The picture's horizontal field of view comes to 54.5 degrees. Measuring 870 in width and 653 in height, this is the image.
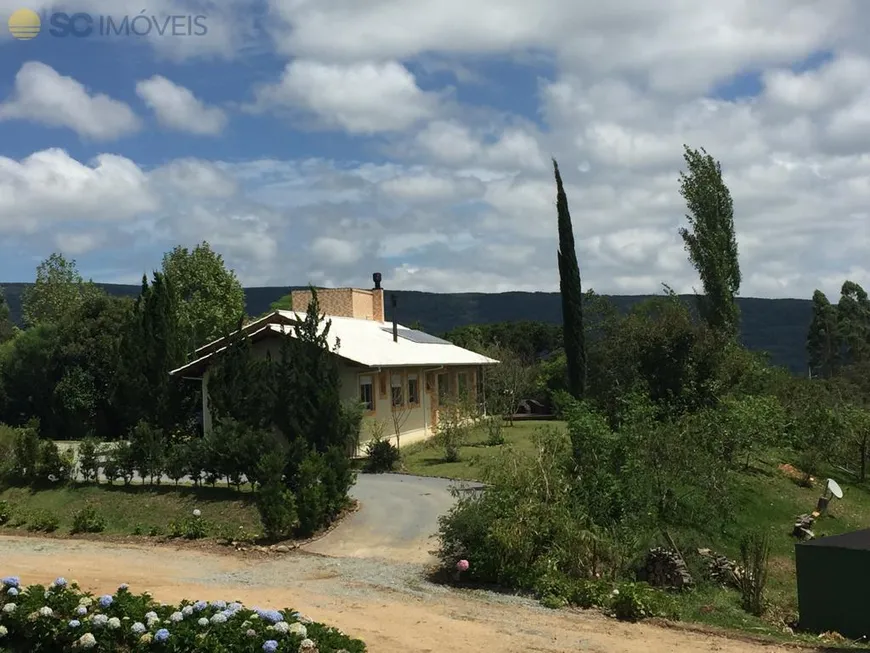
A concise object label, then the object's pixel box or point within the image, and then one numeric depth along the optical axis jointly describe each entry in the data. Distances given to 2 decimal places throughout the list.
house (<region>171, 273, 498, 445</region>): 24.98
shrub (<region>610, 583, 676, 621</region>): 10.37
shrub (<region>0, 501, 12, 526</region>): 16.60
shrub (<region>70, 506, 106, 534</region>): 15.74
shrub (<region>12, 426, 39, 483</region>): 18.89
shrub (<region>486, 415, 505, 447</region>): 28.51
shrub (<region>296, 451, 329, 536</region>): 14.89
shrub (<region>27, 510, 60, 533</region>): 15.88
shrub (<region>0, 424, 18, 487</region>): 19.20
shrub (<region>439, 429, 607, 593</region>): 12.02
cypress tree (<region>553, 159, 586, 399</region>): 24.19
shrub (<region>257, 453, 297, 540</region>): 14.60
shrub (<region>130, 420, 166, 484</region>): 18.19
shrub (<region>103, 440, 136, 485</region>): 18.30
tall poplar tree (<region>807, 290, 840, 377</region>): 70.25
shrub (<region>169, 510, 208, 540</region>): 15.08
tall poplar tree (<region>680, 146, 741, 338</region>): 34.31
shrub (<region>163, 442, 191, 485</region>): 17.77
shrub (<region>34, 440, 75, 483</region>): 18.84
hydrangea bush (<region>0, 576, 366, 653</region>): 7.61
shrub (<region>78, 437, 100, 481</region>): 18.73
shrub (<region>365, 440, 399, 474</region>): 22.36
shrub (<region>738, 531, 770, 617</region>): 12.16
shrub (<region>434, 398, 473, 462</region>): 24.47
